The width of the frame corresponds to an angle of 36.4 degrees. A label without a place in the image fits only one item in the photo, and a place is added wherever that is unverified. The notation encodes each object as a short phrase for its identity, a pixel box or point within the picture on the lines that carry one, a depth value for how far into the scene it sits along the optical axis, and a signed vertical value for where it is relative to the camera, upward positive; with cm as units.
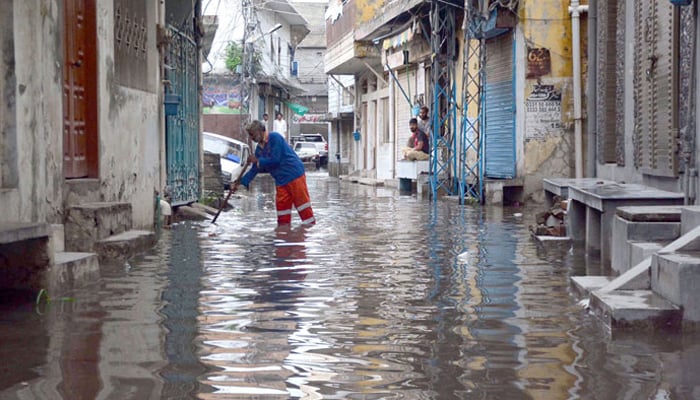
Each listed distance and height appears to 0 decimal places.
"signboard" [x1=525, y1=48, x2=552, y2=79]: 1923 +162
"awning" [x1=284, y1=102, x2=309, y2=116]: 5938 +262
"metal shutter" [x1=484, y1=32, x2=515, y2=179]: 2011 +83
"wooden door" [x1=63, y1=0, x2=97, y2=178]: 1033 +70
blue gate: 1622 +55
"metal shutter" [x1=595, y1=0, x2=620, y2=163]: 1374 +90
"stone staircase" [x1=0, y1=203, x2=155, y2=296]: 742 -74
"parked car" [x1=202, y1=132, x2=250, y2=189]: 2939 +19
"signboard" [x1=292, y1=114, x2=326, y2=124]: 7228 +246
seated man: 2549 +15
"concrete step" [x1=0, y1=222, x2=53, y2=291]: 743 -73
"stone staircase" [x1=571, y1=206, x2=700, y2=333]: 591 -77
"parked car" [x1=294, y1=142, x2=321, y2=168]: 5869 +16
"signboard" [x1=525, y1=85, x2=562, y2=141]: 1933 +71
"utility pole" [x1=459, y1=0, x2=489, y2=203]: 2019 +109
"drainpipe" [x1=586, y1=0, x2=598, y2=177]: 1478 +98
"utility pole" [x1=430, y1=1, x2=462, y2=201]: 2250 +108
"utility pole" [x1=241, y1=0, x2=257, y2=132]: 3806 +355
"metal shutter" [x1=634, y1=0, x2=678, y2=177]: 1020 +64
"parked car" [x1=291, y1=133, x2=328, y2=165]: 5959 +74
